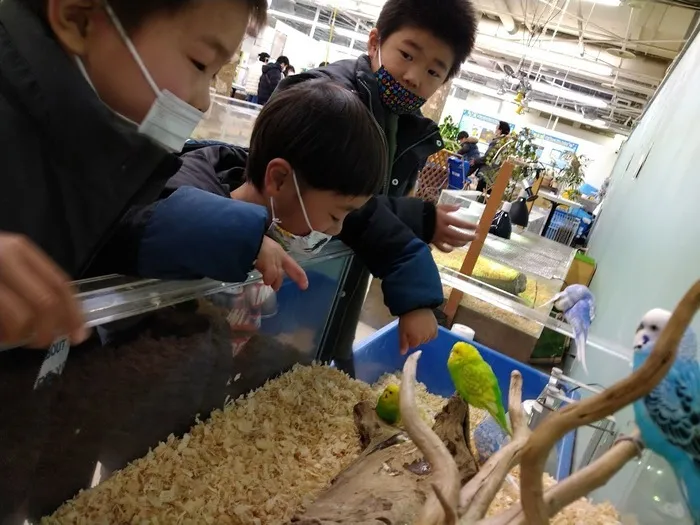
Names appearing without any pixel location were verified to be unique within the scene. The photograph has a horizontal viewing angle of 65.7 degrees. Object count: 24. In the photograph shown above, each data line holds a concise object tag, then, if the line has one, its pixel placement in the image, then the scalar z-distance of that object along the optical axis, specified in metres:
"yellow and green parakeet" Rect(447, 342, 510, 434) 1.00
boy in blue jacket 0.67
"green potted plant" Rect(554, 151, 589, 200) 6.09
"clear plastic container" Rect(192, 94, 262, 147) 2.56
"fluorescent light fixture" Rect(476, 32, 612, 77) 7.09
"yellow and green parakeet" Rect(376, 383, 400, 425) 1.02
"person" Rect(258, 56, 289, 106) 5.23
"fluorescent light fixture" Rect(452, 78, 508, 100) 11.01
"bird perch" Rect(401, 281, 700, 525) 0.36
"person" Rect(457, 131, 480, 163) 6.03
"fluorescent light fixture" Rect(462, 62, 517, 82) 9.80
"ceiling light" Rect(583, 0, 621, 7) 4.41
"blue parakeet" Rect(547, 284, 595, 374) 1.23
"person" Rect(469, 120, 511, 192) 3.95
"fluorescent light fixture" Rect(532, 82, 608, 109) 9.32
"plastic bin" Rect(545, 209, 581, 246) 5.49
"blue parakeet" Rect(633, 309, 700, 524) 0.44
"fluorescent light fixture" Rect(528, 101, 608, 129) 10.87
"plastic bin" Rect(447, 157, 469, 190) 4.48
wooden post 2.07
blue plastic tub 1.50
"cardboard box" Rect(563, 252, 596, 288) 2.74
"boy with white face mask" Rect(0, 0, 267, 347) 0.50
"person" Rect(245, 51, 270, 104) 6.36
